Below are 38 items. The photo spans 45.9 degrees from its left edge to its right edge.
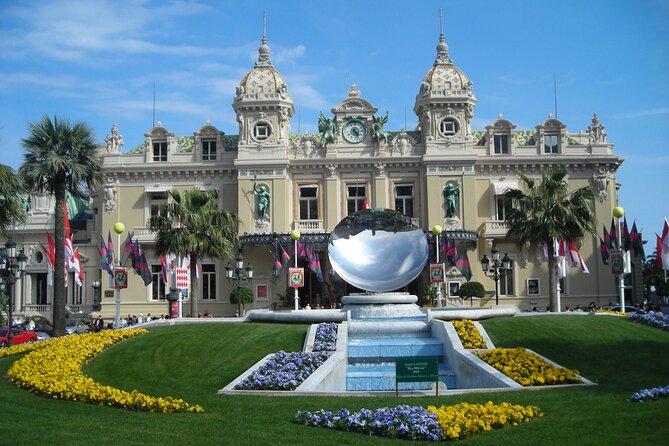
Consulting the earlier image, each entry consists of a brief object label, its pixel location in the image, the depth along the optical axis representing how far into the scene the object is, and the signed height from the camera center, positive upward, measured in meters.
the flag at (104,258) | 42.33 +1.03
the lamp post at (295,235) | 42.50 +2.12
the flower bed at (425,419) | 13.42 -2.60
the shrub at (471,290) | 50.81 -1.17
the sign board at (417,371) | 18.27 -2.27
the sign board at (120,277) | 35.44 +0.00
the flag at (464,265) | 45.62 +0.40
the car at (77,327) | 45.15 -2.98
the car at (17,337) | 36.44 -2.74
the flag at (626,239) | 38.23 +1.46
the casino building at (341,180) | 54.09 +6.54
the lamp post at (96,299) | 55.25 -1.53
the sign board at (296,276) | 39.09 -0.08
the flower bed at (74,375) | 16.39 -2.52
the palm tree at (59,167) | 35.50 +5.05
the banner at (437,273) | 40.35 -0.03
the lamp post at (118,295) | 35.41 -0.82
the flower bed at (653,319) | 28.61 -1.86
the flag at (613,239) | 37.12 +1.47
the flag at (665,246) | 33.62 +0.98
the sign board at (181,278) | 37.38 -0.09
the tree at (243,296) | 51.18 -1.37
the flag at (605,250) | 41.16 +1.07
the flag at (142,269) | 41.97 +0.41
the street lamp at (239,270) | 39.29 +0.27
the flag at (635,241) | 38.94 +1.41
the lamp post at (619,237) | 34.75 +1.52
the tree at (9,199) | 24.97 +2.62
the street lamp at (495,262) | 38.34 +0.47
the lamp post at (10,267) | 31.44 +0.46
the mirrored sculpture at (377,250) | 33.56 +1.02
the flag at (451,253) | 47.38 +1.15
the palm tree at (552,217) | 38.59 +2.64
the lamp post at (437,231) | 43.91 +2.29
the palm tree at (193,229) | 41.62 +2.56
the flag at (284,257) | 48.78 +1.10
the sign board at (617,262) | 34.97 +0.34
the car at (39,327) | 42.09 -2.88
